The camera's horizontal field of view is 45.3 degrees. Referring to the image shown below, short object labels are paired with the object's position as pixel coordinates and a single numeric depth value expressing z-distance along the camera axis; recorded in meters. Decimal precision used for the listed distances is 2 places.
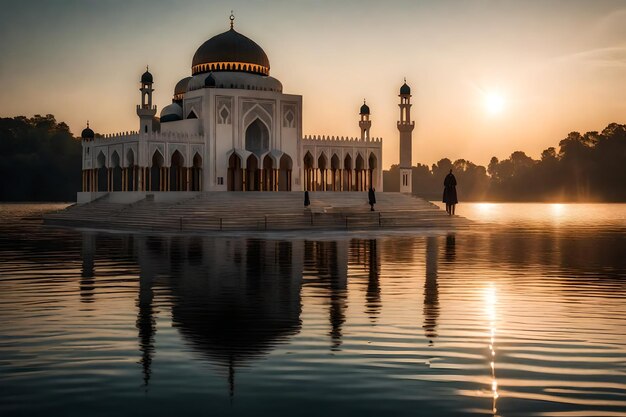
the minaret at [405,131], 58.50
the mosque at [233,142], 49.88
